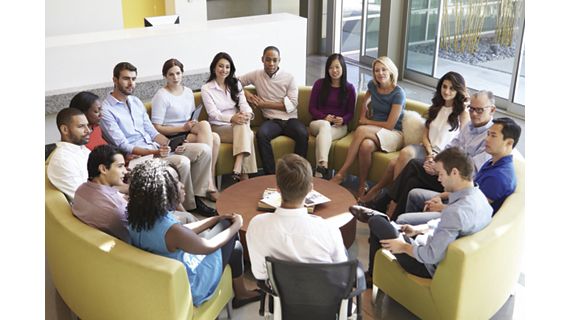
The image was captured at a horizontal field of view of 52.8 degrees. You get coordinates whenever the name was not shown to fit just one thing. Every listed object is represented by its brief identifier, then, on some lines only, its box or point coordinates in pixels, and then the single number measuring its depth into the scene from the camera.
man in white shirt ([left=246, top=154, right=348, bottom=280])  2.71
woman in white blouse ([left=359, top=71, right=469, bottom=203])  4.44
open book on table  4.10
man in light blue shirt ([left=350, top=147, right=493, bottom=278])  3.05
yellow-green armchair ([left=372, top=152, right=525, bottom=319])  3.05
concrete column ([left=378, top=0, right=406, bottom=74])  8.54
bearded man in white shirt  3.62
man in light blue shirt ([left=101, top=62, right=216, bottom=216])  4.56
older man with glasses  4.07
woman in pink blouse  5.11
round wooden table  4.01
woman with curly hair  2.92
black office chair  2.60
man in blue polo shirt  3.53
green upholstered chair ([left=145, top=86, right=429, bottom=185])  5.00
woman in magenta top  5.15
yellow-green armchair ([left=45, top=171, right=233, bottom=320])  2.86
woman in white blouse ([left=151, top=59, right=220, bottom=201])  4.97
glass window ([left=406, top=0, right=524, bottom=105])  7.54
